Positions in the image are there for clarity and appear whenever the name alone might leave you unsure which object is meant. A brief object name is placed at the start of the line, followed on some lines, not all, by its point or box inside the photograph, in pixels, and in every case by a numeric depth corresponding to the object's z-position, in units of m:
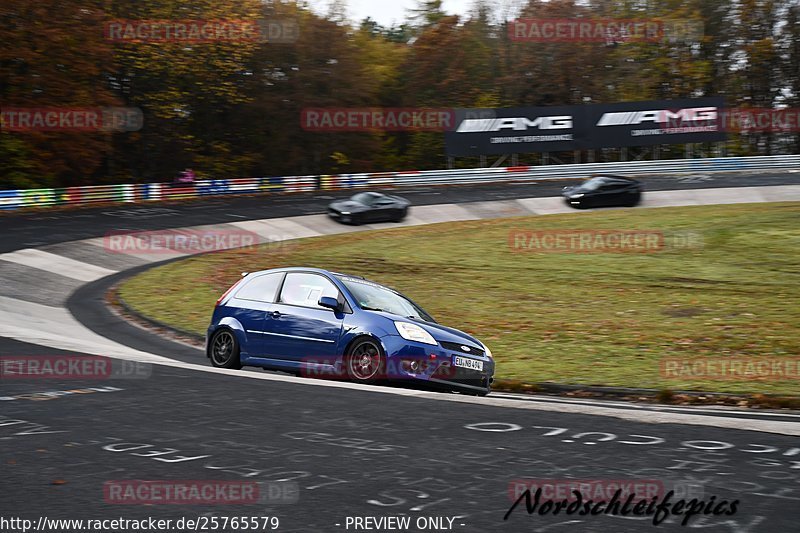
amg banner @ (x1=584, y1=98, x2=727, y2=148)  50.28
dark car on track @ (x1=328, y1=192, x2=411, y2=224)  35.78
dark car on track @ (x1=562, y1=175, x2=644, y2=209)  38.53
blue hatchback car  10.27
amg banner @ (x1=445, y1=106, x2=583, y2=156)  49.62
